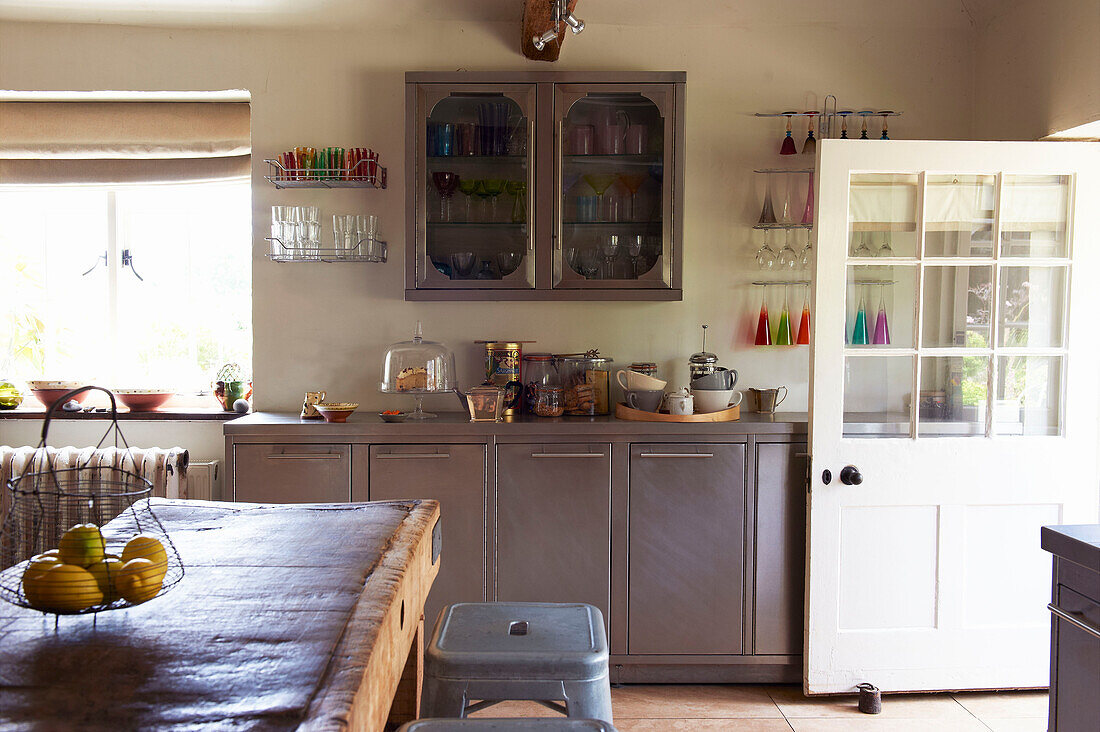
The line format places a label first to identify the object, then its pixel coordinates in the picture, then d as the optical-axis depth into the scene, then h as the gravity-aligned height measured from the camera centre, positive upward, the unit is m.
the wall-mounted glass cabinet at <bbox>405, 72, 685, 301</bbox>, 3.17 +0.59
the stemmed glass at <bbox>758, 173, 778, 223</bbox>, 3.42 +0.52
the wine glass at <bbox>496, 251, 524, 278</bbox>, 3.21 +0.29
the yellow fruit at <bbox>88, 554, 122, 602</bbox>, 1.26 -0.39
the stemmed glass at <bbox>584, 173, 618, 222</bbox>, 3.23 +0.61
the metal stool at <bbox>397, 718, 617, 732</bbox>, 1.43 -0.70
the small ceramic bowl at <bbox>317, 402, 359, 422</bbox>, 3.12 -0.30
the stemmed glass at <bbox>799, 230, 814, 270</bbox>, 3.45 +0.34
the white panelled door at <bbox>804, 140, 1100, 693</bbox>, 2.98 -0.30
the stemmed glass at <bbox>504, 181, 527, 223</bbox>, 3.21 +0.54
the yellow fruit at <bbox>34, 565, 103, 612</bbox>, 1.22 -0.40
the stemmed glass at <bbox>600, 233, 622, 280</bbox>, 3.23 +0.35
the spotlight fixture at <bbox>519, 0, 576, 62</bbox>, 2.92 +1.17
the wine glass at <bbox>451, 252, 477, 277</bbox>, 3.22 +0.28
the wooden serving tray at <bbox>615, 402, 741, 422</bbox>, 3.15 -0.32
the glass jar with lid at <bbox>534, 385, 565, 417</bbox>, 3.30 -0.28
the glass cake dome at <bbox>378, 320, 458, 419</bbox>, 3.31 -0.15
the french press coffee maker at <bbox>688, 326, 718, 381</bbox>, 3.25 -0.11
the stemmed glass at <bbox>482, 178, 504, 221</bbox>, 3.24 +0.57
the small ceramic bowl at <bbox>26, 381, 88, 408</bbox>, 3.62 -0.27
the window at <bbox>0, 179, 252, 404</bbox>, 3.93 +0.20
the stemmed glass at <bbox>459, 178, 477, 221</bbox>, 3.23 +0.59
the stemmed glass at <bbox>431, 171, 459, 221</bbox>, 3.22 +0.58
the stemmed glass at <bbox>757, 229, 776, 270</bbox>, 3.43 +0.34
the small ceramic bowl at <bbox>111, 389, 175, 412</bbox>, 3.65 -0.31
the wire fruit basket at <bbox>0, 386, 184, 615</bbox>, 1.23 -0.38
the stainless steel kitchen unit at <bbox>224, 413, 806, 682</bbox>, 3.07 -0.62
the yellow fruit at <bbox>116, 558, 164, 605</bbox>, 1.27 -0.39
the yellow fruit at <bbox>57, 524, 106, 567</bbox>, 1.27 -0.34
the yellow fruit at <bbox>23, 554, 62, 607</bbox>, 1.22 -0.38
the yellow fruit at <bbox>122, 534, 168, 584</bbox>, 1.32 -0.36
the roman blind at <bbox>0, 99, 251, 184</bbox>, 3.72 +0.88
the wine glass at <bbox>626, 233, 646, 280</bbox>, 3.23 +0.35
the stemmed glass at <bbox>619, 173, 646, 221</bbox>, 3.24 +0.61
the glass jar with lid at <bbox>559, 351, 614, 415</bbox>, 3.37 -0.20
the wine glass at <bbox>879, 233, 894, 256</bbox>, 2.99 +0.33
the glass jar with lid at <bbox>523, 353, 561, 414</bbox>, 3.41 -0.16
